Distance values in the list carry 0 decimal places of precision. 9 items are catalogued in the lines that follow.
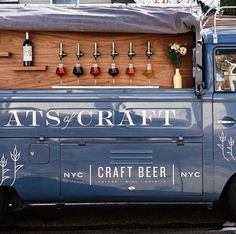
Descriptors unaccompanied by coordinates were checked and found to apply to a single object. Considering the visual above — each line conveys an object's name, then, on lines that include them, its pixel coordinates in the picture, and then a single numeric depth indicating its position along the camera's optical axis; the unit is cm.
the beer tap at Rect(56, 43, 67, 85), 634
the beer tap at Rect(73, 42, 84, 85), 633
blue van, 601
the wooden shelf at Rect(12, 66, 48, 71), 635
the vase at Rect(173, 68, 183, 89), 621
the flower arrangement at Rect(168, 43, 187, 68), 618
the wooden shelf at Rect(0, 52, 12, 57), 636
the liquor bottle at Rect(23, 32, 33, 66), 634
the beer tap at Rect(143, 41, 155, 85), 633
